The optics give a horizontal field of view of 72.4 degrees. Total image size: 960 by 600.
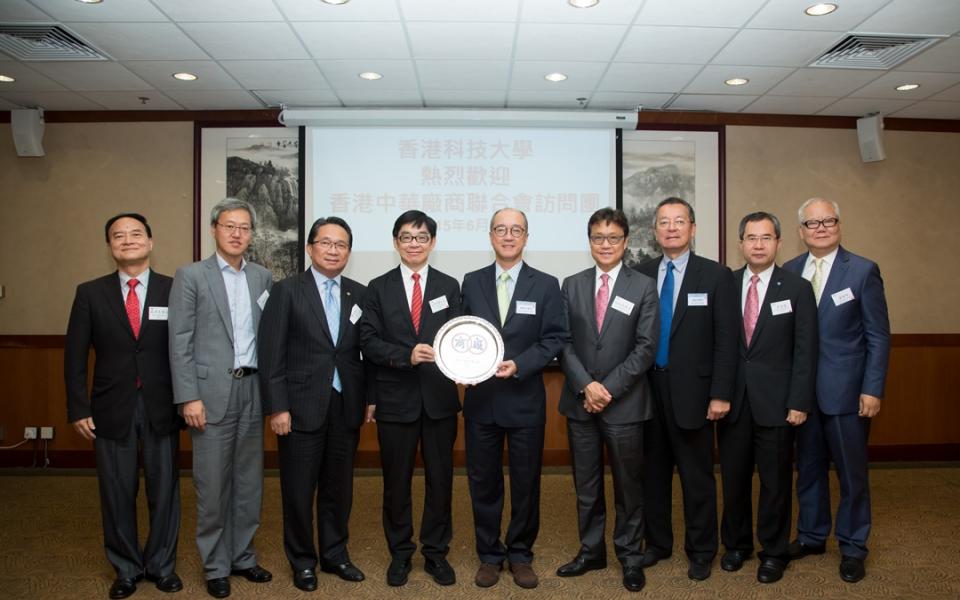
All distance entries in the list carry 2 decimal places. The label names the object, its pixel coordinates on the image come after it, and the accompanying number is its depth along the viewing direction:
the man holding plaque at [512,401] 3.08
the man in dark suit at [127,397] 3.05
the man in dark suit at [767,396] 3.18
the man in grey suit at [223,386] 3.01
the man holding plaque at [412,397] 3.10
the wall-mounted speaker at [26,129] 5.64
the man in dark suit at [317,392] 3.05
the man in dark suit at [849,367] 3.28
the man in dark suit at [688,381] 3.13
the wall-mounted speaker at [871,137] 5.79
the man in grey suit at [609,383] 3.07
